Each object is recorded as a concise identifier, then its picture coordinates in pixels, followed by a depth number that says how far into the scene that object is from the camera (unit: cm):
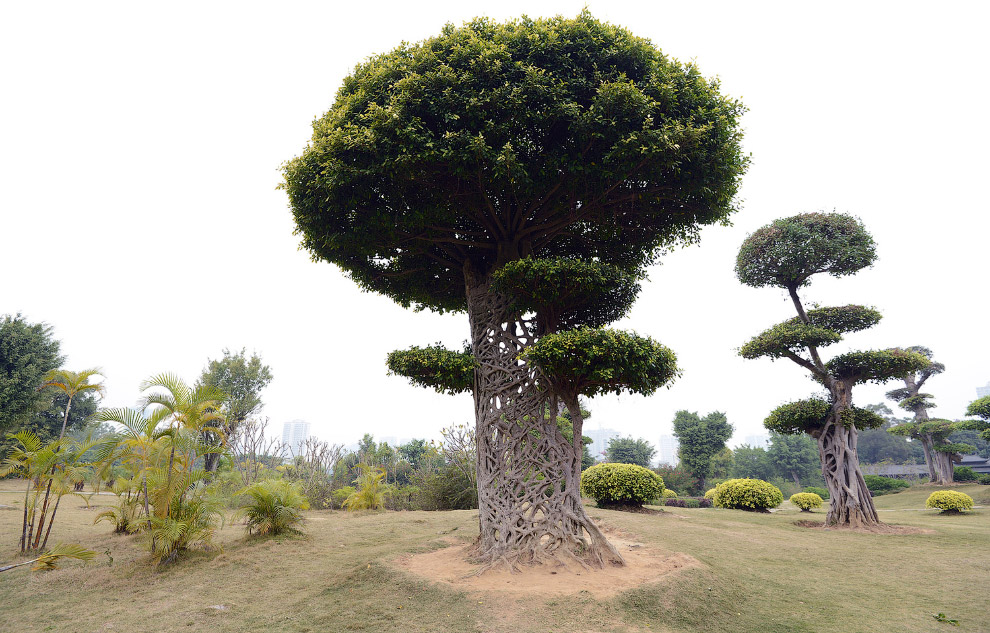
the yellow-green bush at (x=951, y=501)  1583
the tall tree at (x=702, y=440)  3375
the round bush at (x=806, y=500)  1775
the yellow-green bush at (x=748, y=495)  1653
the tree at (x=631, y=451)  4128
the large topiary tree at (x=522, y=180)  663
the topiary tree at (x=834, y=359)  1262
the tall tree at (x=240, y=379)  3291
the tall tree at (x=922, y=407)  2755
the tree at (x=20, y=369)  2648
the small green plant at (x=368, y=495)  1548
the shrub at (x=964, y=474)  2897
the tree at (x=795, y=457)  4700
